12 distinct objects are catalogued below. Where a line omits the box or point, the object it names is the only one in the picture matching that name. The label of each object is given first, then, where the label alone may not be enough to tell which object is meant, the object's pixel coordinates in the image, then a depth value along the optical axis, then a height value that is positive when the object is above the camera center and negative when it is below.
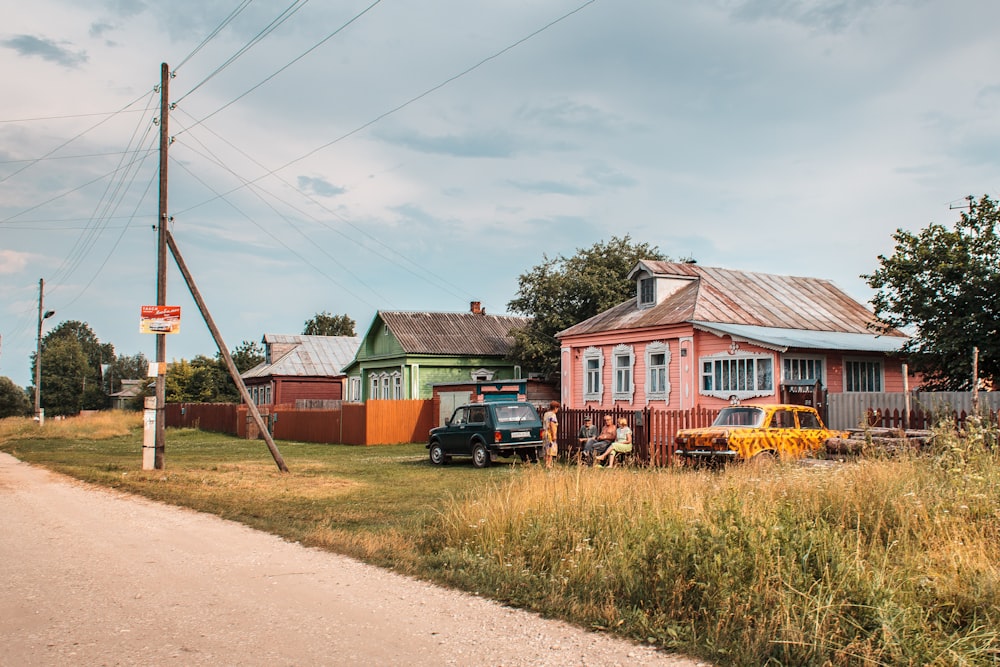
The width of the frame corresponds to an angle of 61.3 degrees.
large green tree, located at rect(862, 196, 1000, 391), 19.56 +2.48
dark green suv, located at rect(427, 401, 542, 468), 20.88 -0.85
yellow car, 16.31 -0.74
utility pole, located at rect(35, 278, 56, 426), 48.88 +3.34
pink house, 24.09 +1.65
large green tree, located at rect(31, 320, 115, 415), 105.62 +3.60
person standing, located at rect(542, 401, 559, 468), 19.22 -0.78
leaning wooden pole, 18.78 +1.15
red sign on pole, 19.56 +1.89
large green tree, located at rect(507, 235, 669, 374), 38.97 +4.90
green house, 40.66 +2.33
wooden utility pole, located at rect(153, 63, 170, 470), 19.62 +1.48
